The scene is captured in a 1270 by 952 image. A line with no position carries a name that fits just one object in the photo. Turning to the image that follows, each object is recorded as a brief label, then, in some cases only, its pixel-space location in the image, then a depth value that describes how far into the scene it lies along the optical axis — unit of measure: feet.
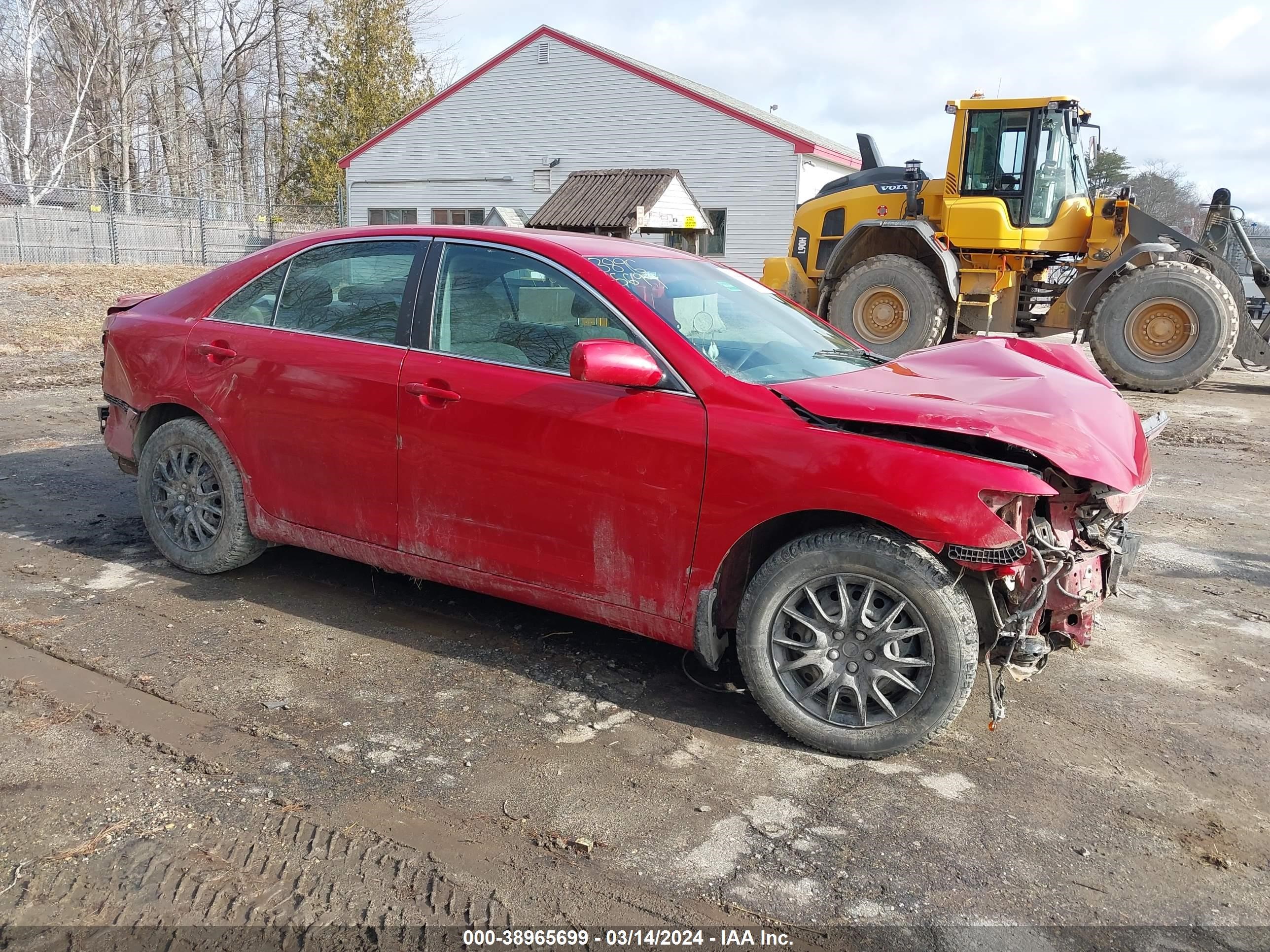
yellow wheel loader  37.78
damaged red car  10.40
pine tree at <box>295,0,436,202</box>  120.26
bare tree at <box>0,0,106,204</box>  88.12
